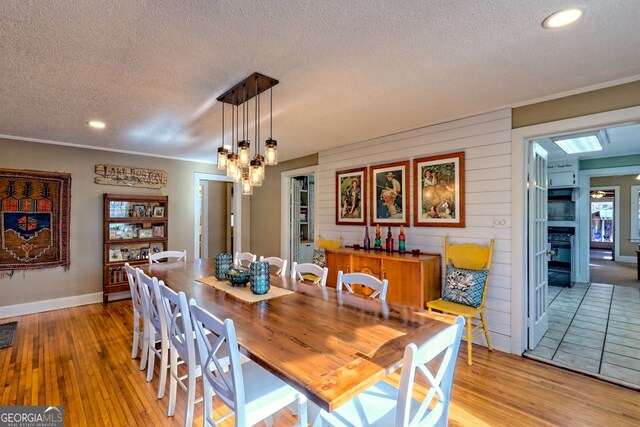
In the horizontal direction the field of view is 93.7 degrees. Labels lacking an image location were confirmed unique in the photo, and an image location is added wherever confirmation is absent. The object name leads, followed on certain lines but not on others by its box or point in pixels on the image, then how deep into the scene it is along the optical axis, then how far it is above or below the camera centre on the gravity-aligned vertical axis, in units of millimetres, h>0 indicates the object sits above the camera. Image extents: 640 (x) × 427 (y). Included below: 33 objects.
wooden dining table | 1098 -597
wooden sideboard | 3111 -646
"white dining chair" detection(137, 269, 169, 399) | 2117 -817
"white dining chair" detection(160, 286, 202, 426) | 1651 -832
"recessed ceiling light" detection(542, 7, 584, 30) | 1589 +1072
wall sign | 4762 +628
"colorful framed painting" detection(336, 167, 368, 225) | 4301 +255
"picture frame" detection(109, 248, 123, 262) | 4754 -656
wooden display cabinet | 4668 -309
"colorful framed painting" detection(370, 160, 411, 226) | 3807 +266
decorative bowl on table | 2445 -515
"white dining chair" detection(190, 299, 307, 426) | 1296 -900
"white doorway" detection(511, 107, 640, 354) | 2877 -244
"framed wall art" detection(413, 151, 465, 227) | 3297 +268
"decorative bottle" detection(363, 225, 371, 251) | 4008 -382
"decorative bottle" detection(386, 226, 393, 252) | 3756 -366
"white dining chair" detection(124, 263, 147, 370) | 2666 -880
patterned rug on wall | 4031 -68
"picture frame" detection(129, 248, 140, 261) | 4936 -664
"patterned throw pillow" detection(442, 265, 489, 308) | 2875 -712
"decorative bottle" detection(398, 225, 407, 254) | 3627 -356
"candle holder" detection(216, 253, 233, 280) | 2693 -471
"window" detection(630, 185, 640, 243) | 7820 +26
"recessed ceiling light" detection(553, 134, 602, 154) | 4102 +1057
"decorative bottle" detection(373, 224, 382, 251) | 3918 -372
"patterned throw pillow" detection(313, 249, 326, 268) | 4261 -632
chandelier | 2366 +558
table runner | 2152 -598
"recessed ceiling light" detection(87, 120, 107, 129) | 3387 +1047
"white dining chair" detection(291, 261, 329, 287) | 2542 -524
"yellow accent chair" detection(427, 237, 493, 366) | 2769 -553
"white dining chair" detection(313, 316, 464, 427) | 1040 -800
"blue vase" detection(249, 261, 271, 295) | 2232 -481
